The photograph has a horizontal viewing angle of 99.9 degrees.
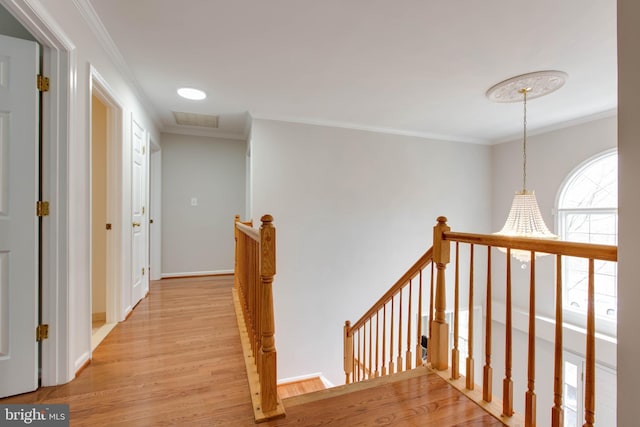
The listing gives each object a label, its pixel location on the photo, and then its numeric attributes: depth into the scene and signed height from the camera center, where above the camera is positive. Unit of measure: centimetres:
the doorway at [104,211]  229 -1
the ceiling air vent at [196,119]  351 +125
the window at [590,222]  333 -11
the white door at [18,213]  140 -2
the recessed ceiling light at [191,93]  273 +123
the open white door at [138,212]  270 -2
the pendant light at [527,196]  240 +16
